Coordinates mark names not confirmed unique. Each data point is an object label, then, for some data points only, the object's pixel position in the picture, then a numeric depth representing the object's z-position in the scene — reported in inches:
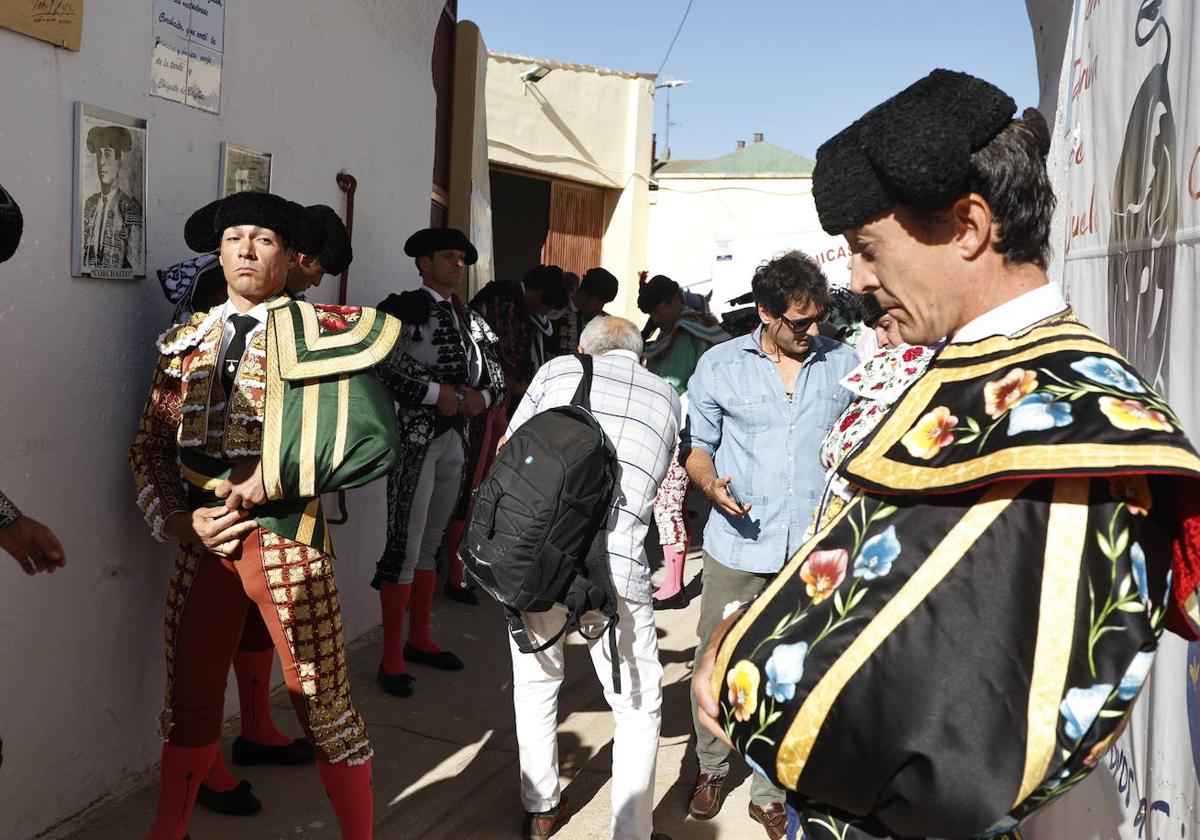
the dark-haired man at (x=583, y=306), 308.8
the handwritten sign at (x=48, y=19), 111.0
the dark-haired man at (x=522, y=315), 268.1
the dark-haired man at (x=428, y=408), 188.9
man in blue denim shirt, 145.9
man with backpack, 133.1
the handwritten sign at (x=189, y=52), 135.7
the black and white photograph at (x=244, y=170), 152.1
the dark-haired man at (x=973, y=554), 46.6
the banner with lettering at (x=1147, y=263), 72.4
